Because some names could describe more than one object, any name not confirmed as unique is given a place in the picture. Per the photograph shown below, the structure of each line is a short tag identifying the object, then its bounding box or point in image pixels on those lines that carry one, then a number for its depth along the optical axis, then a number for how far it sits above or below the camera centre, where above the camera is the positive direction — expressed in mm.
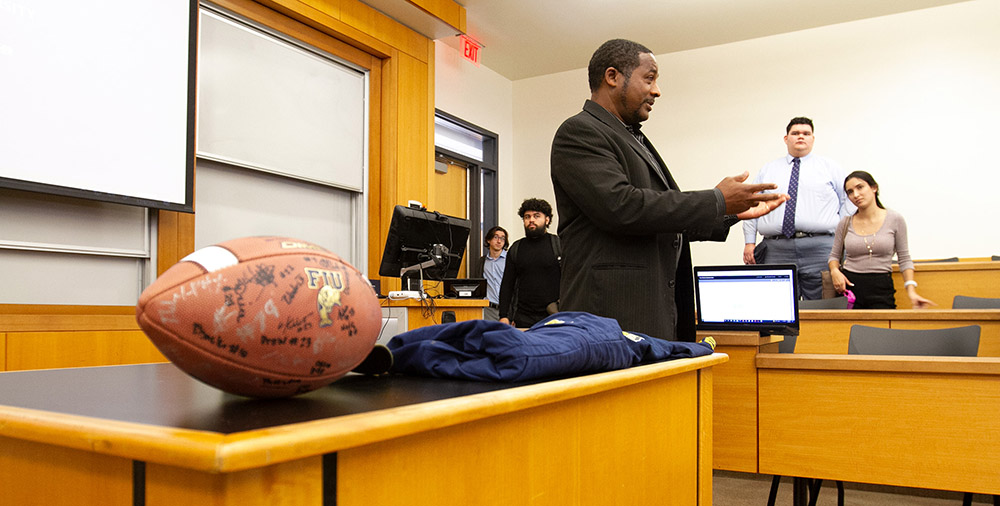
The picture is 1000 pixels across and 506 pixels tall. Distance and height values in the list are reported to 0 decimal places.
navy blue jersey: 803 -114
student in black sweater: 4836 -147
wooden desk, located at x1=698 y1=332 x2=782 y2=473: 1908 -409
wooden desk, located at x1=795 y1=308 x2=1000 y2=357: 2822 -278
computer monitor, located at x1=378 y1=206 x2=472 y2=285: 3582 +52
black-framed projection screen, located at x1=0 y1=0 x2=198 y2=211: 2994 +716
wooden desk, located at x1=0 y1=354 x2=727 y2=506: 463 -152
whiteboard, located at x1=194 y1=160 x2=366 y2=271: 4168 +295
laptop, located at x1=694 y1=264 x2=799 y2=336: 2309 -140
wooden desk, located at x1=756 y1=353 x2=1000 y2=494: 1634 -399
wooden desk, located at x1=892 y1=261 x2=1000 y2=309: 4012 -135
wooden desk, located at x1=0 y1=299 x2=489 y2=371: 2432 -308
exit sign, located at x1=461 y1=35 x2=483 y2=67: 6895 +2041
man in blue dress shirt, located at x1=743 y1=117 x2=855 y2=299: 4758 +318
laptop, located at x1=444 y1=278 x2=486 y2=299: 4060 -190
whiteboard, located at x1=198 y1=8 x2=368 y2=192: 4129 +957
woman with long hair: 3996 +50
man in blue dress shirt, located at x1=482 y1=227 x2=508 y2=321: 6754 -65
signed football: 574 -52
